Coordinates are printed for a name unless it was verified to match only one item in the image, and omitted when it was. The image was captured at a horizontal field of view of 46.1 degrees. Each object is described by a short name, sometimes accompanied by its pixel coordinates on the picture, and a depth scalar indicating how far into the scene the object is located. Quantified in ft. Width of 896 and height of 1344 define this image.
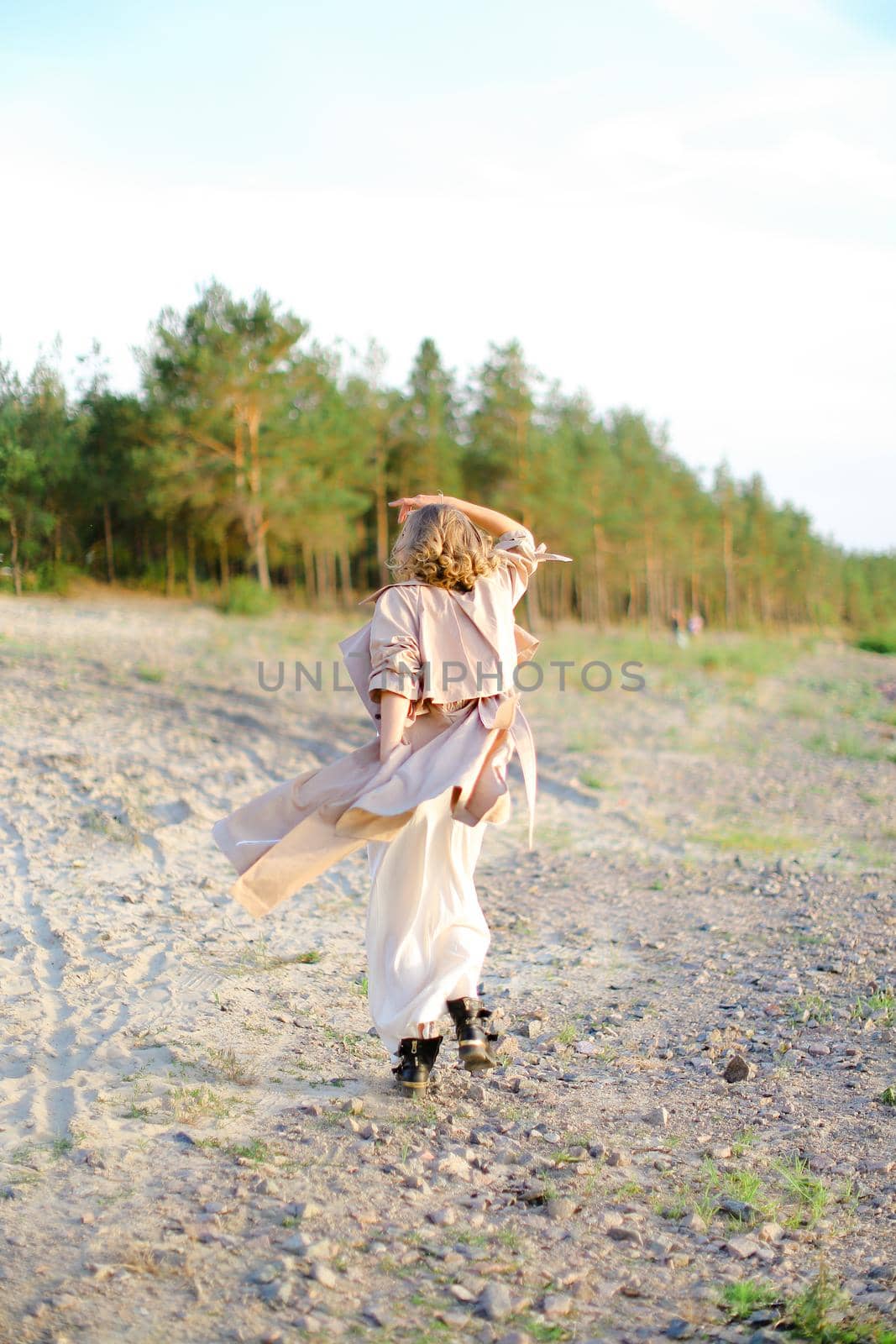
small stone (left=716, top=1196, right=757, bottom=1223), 10.59
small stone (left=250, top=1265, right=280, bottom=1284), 9.01
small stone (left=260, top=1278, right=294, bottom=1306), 8.69
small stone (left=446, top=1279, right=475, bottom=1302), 8.90
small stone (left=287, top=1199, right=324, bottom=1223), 10.02
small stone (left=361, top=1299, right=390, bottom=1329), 8.53
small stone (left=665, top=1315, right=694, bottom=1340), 8.54
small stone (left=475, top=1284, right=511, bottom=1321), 8.70
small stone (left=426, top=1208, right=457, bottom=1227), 10.13
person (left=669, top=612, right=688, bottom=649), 124.77
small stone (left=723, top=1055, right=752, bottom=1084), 14.44
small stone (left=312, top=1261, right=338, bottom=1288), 8.93
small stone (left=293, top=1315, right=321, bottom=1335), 8.32
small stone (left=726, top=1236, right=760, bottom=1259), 9.85
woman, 13.02
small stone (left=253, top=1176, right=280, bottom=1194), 10.52
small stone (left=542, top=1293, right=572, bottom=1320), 8.77
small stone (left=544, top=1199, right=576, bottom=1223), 10.37
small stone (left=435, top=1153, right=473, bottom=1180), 11.18
